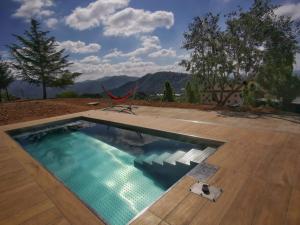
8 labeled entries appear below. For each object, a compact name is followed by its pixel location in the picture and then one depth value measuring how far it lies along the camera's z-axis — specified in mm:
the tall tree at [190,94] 19461
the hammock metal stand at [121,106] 7113
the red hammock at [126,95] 7733
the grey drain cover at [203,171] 2066
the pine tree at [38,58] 14000
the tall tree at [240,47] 6387
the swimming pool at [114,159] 2598
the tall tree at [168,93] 14125
